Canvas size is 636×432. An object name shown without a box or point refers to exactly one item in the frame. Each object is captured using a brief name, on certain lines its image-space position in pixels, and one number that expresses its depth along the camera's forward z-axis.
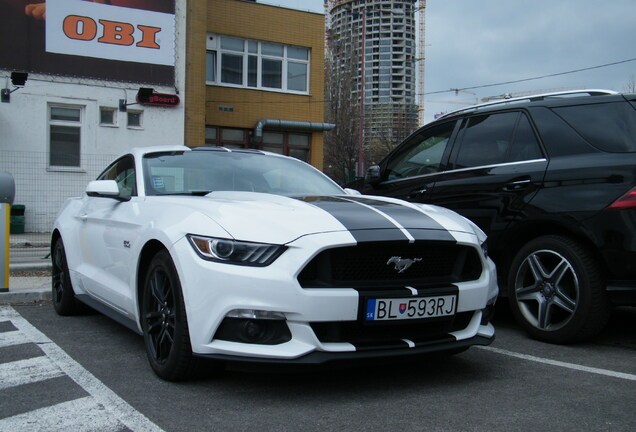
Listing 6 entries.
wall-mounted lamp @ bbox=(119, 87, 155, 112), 17.31
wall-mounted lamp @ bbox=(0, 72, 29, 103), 15.49
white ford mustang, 3.20
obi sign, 16.45
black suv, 4.32
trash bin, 14.42
